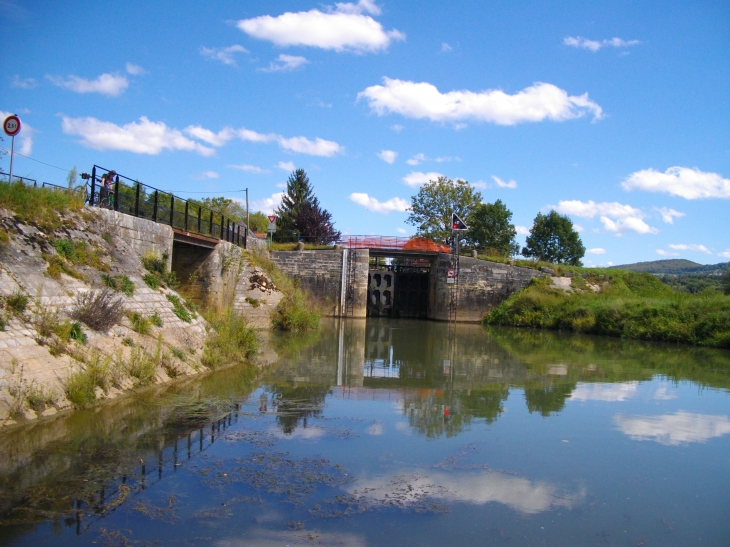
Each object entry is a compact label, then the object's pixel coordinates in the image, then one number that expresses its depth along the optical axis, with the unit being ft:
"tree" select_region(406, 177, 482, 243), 167.84
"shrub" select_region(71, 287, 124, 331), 31.55
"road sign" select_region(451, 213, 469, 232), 116.06
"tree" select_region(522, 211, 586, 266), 182.70
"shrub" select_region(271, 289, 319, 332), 74.69
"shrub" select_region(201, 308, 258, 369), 41.68
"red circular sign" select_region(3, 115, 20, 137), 39.29
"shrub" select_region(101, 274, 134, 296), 37.70
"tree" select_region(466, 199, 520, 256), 169.89
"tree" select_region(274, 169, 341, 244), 154.71
